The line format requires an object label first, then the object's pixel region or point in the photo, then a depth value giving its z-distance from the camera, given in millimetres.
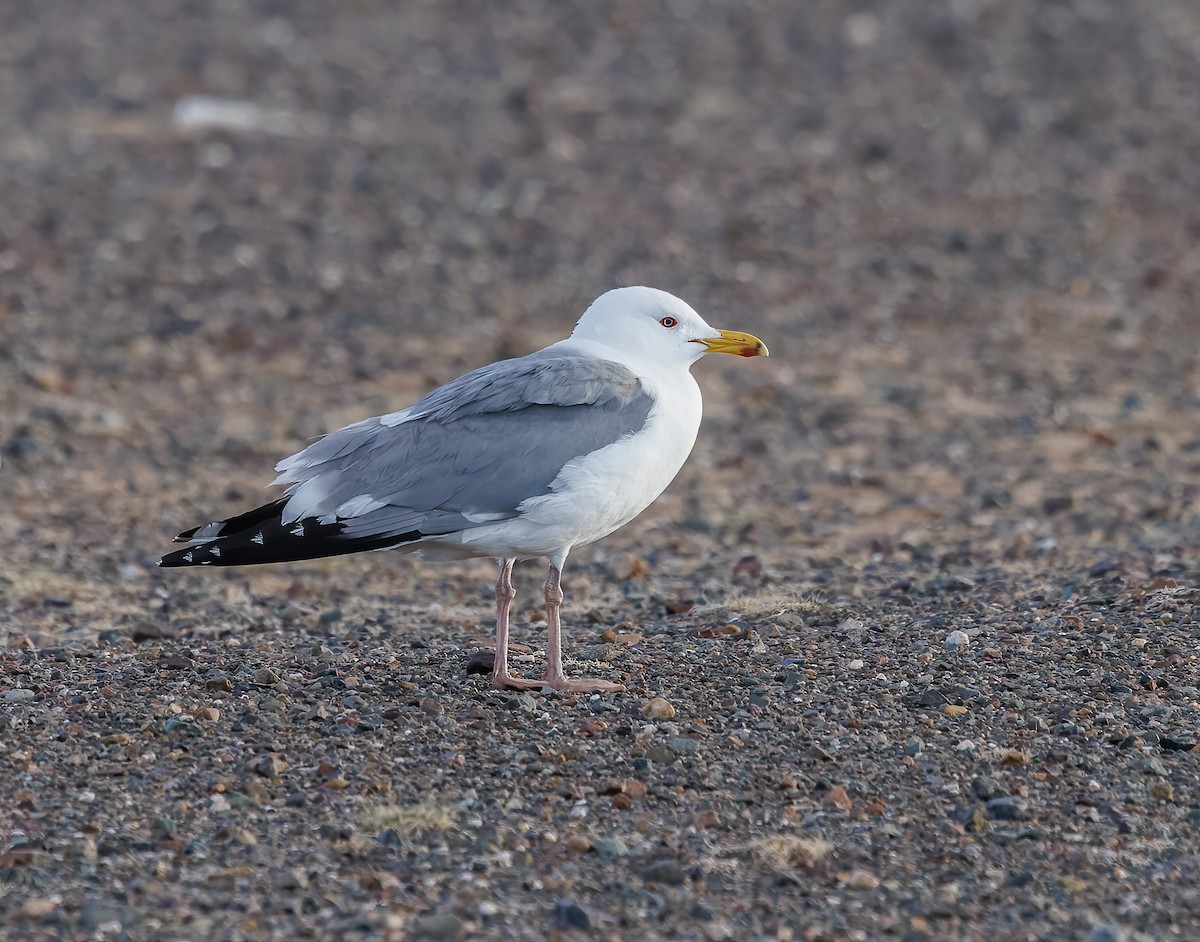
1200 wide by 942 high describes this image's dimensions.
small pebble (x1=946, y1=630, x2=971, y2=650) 13547
